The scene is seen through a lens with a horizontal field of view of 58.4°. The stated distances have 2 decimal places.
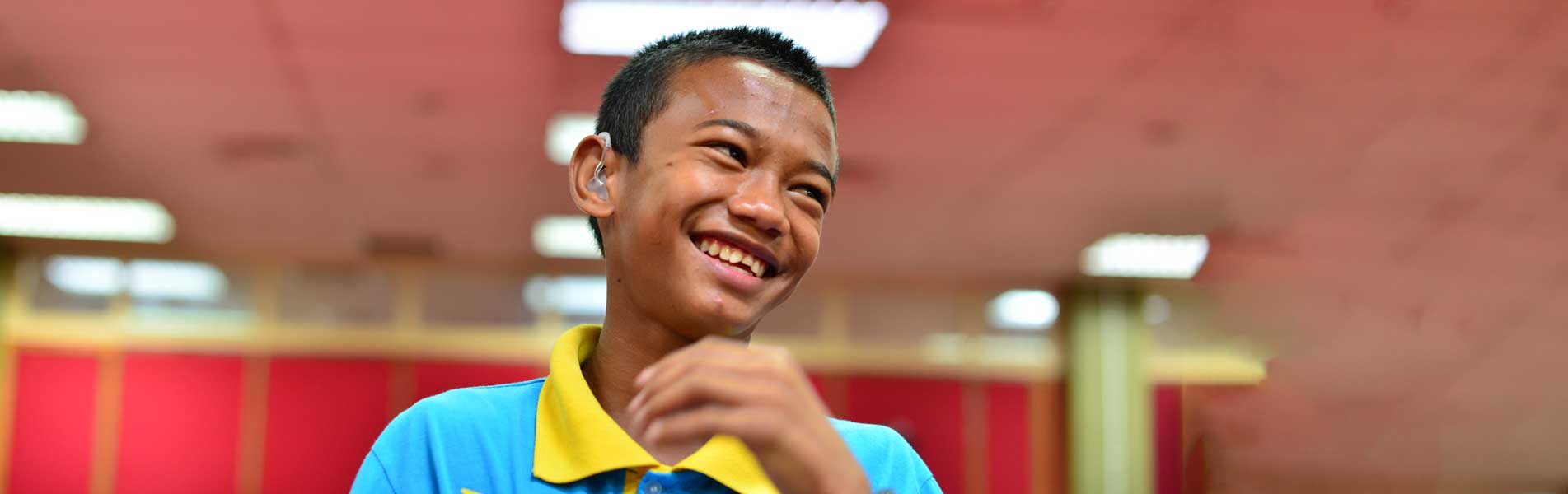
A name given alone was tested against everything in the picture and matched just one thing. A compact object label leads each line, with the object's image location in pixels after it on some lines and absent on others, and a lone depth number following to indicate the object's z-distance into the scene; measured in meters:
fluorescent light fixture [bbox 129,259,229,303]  9.31
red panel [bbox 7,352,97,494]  8.88
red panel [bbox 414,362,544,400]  9.52
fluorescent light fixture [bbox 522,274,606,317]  9.67
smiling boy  0.90
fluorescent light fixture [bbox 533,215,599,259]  8.01
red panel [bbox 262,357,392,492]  9.33
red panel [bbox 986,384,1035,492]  10.03
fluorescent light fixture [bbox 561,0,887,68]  4.47
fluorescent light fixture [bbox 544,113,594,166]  5.92
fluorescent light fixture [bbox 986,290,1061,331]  10.02
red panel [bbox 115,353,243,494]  9.11
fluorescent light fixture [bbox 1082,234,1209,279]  8.13
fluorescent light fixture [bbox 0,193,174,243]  7.75
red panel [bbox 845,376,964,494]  9.77
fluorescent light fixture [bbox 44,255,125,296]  9.15
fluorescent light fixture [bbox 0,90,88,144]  5.79
